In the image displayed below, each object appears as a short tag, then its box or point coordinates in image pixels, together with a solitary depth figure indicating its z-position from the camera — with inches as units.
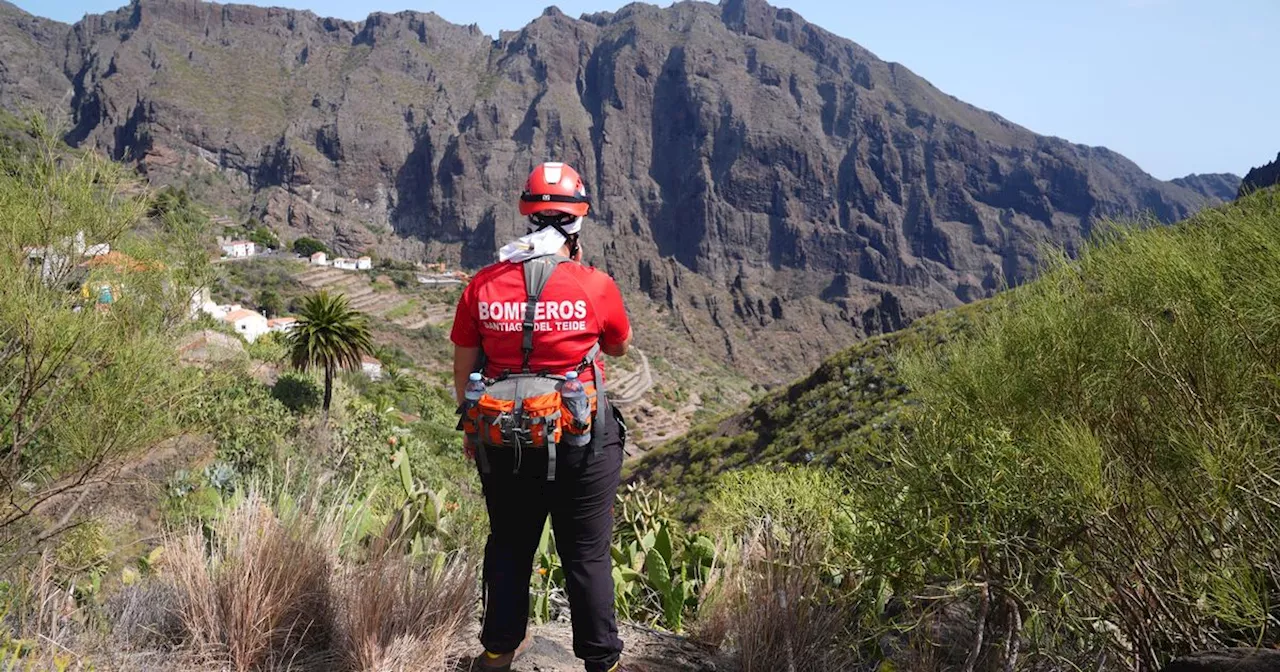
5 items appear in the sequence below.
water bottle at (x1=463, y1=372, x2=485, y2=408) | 106.8
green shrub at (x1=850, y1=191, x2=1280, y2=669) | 96.8
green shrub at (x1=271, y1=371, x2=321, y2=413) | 717.9
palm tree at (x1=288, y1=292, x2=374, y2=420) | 773.3
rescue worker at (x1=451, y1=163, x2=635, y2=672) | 109.4
